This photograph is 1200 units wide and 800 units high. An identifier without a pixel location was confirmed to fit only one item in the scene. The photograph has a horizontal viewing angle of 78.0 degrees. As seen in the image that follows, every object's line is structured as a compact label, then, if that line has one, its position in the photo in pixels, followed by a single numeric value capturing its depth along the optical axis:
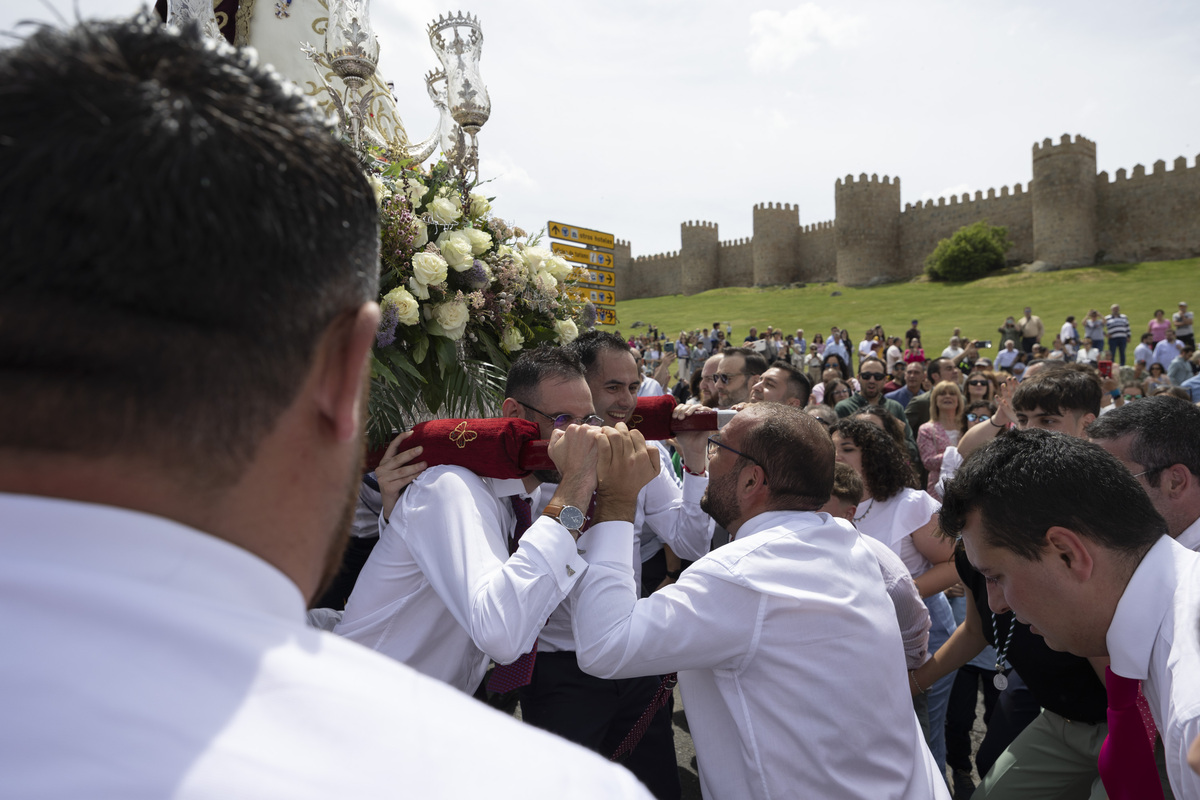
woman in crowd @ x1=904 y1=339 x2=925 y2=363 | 17.43
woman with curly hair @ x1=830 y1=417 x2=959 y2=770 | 4.29
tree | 45.00
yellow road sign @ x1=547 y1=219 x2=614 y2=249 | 11.65
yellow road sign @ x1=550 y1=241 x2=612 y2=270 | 11.83
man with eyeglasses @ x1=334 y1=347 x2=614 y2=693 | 2.35
